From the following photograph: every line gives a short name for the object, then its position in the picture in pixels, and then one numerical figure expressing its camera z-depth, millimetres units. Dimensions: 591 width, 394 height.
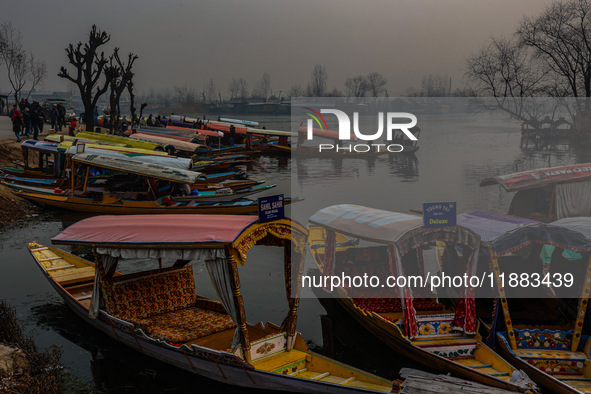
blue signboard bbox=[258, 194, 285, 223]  8742
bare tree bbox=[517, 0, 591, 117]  44312
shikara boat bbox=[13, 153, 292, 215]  19844
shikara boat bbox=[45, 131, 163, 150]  27672
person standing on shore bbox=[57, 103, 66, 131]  43084
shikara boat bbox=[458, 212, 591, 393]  9312
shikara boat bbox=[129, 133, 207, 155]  34938
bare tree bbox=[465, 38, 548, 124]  49500
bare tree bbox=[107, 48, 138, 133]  42831
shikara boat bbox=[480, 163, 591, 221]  15586
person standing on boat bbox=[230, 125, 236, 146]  45750
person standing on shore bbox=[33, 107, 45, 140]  31922
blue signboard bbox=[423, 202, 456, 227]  10016
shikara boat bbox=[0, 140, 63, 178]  24547
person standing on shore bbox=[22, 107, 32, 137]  33031
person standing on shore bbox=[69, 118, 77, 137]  37594
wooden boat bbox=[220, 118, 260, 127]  56550
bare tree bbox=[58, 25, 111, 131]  36594
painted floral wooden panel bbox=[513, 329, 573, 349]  9836
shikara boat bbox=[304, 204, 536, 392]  9633
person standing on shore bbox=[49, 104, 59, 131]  40812
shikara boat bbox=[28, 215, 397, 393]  8648
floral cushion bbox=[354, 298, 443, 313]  11742
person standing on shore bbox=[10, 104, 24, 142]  30545
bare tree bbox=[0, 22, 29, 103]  61438
